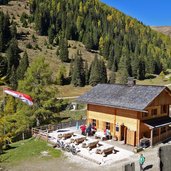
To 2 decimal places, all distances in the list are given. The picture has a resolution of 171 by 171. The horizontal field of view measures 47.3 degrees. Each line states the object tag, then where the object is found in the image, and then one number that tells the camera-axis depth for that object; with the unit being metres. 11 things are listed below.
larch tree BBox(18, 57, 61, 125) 27.52
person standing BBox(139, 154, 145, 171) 14.73
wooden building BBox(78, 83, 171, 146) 19.90
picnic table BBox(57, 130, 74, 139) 21.40
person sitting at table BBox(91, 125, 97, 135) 22.64
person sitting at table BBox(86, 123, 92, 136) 22.18
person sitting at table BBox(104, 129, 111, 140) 21.28
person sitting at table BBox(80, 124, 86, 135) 22.44
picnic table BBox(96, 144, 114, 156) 17.87
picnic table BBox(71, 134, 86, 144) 20.06
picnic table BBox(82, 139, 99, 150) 19.01
